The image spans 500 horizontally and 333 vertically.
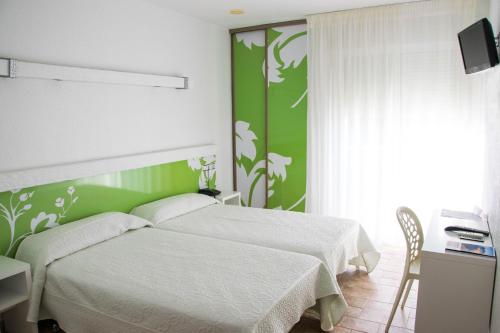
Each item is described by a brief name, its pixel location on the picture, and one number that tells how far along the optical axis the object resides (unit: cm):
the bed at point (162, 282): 219
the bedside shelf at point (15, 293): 254
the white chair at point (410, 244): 286
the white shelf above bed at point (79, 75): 273
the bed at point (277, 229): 306
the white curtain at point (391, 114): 393
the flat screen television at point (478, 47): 249
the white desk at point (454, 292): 237
